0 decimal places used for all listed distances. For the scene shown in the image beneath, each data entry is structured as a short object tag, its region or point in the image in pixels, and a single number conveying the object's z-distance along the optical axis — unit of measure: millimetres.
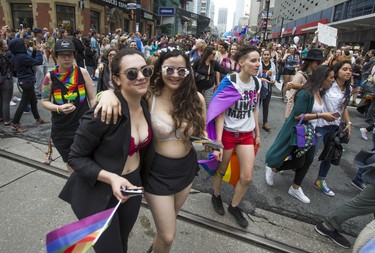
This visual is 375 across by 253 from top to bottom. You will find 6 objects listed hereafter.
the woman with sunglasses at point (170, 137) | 1951
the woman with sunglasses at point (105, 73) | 4125
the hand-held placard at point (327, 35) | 9288
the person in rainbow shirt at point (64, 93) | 2891
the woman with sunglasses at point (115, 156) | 1524
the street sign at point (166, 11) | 44812
